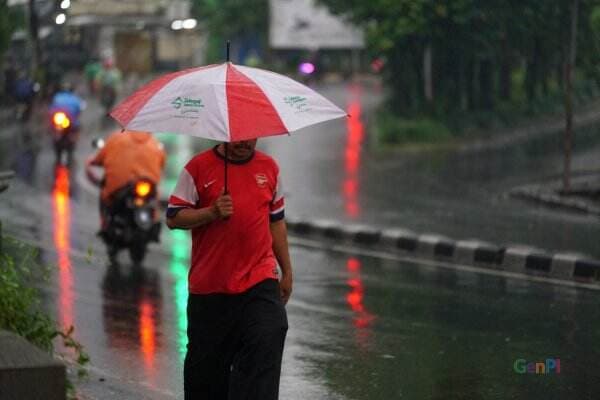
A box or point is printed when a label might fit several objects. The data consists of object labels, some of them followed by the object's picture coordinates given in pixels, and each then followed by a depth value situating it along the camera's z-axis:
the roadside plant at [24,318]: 8.93
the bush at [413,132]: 33.69
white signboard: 69.12
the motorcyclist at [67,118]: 28.36
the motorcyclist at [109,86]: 42.72
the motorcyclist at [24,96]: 36.94
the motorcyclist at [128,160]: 15.38
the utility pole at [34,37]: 35.84
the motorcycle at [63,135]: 28.16
